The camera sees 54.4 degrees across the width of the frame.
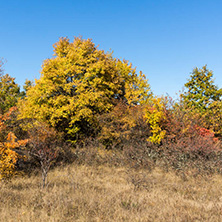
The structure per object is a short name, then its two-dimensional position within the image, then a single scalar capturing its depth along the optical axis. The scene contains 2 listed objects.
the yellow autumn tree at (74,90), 16.79
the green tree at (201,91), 24.70
